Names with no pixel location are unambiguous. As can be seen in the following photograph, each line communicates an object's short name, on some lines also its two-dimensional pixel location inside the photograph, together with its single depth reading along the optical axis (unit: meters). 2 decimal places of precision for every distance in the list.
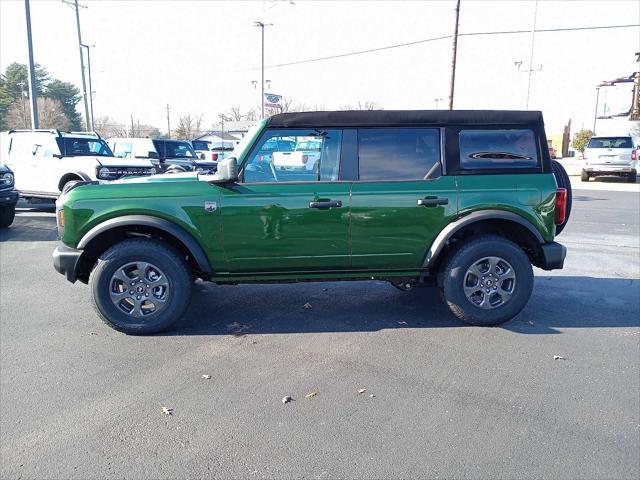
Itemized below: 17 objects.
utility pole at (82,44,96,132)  33.85
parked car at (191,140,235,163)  23.42
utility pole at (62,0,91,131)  29.28
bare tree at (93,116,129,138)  78.88
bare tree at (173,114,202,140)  80.61
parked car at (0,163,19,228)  9.61
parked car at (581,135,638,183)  21.31
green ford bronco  4.38
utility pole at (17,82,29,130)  48.17
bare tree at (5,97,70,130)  49.23
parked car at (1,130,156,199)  11.60
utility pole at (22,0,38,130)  17.22
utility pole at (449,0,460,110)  20.50
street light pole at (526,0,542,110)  25.49
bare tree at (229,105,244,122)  97.20
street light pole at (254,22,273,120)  34.00
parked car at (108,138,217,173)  16.53
